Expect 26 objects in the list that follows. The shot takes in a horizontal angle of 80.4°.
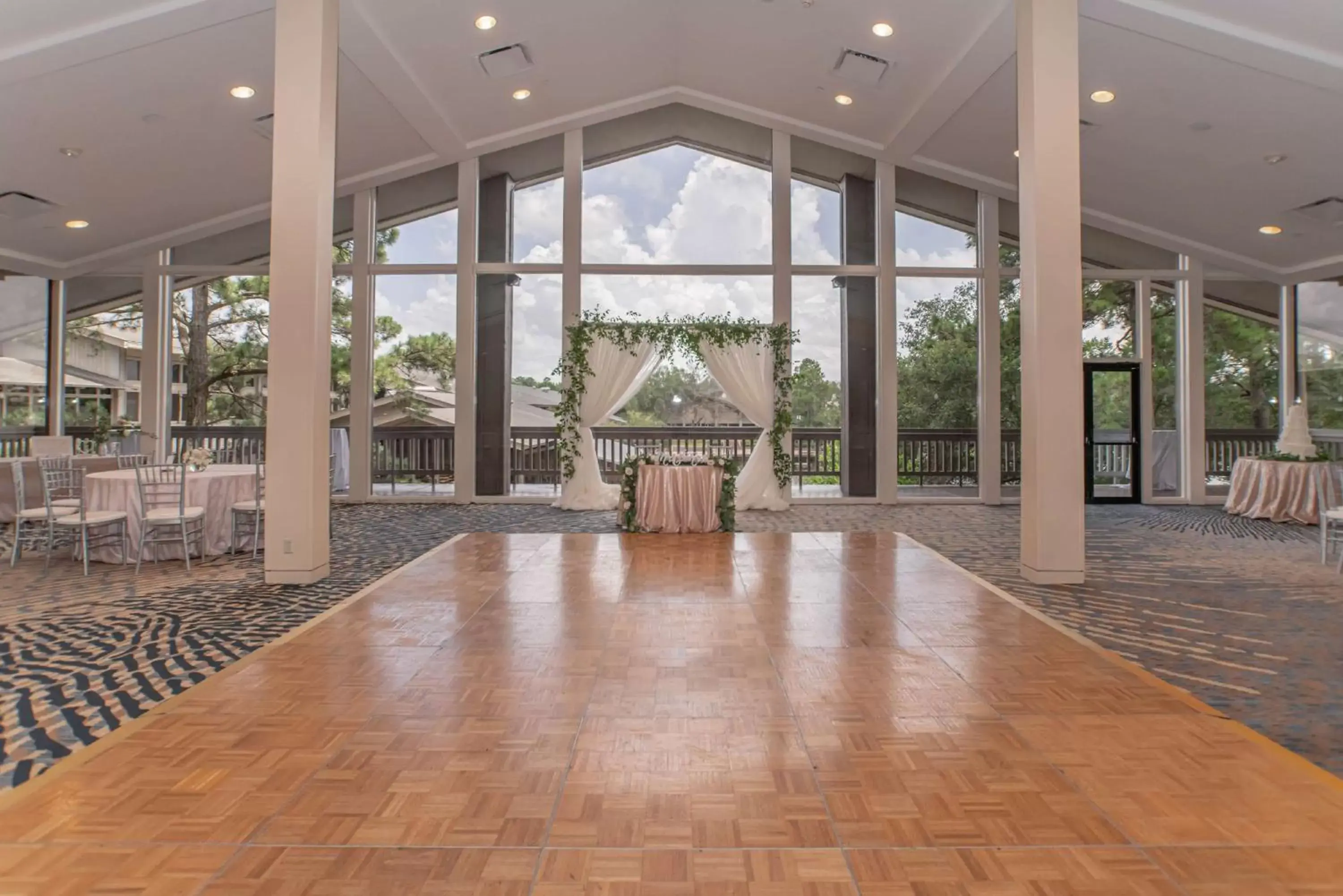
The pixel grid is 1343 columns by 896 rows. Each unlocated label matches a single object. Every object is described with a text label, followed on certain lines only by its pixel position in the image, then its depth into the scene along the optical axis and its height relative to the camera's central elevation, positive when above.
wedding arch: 9.45 +0.95
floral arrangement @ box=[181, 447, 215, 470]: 6.18 +0.01
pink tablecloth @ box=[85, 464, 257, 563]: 5.82 -0.28
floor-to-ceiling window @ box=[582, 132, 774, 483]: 9.92 +2.63
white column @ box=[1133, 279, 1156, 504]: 10.18 +0.93
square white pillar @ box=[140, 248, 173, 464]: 10.00 +1.35
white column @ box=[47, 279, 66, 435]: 9.82 +1.32
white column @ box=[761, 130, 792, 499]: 9.89 +2.98
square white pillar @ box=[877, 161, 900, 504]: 9.92 +1.07
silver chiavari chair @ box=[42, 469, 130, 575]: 5.50 -0.42
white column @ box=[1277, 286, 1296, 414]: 9.95 +1.39
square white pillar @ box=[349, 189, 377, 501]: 9.91 +1.32
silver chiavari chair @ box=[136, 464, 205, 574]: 5.52 -0.32
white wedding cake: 8.55 +0.25
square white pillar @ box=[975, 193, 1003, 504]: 10.00 +1.08
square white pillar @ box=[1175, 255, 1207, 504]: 10.09 +1.01
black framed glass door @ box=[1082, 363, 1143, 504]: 10.23 +0.30
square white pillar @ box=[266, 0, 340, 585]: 5.03 +1.08
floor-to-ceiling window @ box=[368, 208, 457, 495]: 9.98 +1.40
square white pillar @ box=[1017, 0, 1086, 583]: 5.14 +1.09
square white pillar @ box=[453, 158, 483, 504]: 9.89 +1.39
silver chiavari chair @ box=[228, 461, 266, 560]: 5.93 -0.45
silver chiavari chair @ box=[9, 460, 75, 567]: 5.67 -0.39
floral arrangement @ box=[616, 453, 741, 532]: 7.79 -0.26
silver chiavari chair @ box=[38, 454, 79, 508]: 5.93 -0.03
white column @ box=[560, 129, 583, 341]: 9.93 +2.85
